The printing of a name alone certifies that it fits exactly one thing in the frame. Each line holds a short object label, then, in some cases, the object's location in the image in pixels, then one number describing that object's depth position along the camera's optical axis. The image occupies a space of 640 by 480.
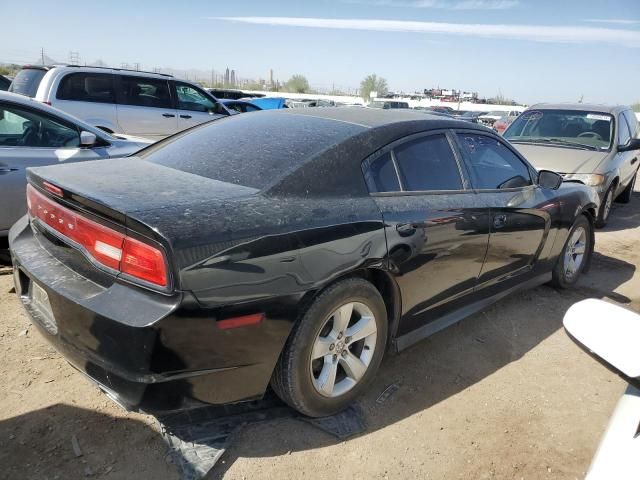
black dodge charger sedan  1.94
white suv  8.05
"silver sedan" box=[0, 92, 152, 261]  4.06
